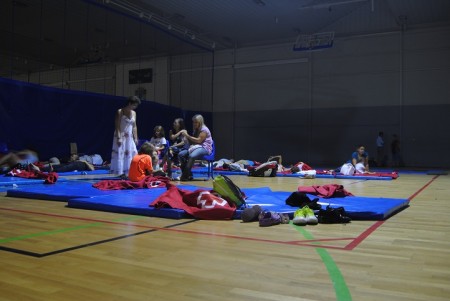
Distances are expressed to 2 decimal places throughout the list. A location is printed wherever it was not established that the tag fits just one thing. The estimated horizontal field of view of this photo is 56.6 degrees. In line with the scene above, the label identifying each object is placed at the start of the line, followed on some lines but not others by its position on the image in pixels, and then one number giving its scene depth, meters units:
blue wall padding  9.89
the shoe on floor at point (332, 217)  3.55
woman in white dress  7.04
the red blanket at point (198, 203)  3.77
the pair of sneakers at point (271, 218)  3.45
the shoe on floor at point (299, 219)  3.46
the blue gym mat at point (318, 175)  8.88
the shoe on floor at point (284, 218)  3.57
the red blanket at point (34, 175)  7.08
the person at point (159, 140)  8.62
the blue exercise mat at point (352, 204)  3.71
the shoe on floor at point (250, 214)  3.63
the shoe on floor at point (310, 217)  3.47
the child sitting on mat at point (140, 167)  6.02
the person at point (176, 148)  7.90
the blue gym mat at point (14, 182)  6.59
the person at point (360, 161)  10.08
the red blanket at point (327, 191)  4.81
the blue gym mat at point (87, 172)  8.78
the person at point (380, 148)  15.54
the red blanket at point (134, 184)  5.61
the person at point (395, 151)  15.32
